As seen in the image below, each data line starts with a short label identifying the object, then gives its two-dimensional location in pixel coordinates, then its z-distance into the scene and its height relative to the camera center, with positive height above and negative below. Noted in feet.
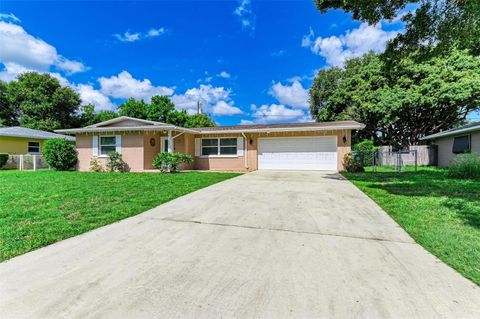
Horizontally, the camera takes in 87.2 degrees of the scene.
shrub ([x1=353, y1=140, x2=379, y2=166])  44.59 +1.46
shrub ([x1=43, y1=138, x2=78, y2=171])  49.06 +1.23
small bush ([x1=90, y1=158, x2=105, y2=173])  47.93 -1.29
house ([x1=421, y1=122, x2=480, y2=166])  45.19 +3.74
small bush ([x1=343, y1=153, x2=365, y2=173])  43.62 -0.60
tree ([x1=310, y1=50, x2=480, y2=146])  57.06 +15.43
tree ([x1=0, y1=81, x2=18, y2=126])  91.81 +18.50
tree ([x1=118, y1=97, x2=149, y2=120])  103.71 +21.49
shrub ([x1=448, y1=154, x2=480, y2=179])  32.50 -1.04
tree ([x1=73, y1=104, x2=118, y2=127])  104.22 +18.89
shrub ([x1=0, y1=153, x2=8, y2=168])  54.08 +0.28
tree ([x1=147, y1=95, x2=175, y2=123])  102.68 +21.29
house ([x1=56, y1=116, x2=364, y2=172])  46.52 +3.19
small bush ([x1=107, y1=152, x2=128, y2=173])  46.73 -0.52
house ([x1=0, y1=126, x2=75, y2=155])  59.06 +4.95
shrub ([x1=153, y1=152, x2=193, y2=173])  43.32 -0.31
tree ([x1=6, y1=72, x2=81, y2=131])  90.94 +22.17
